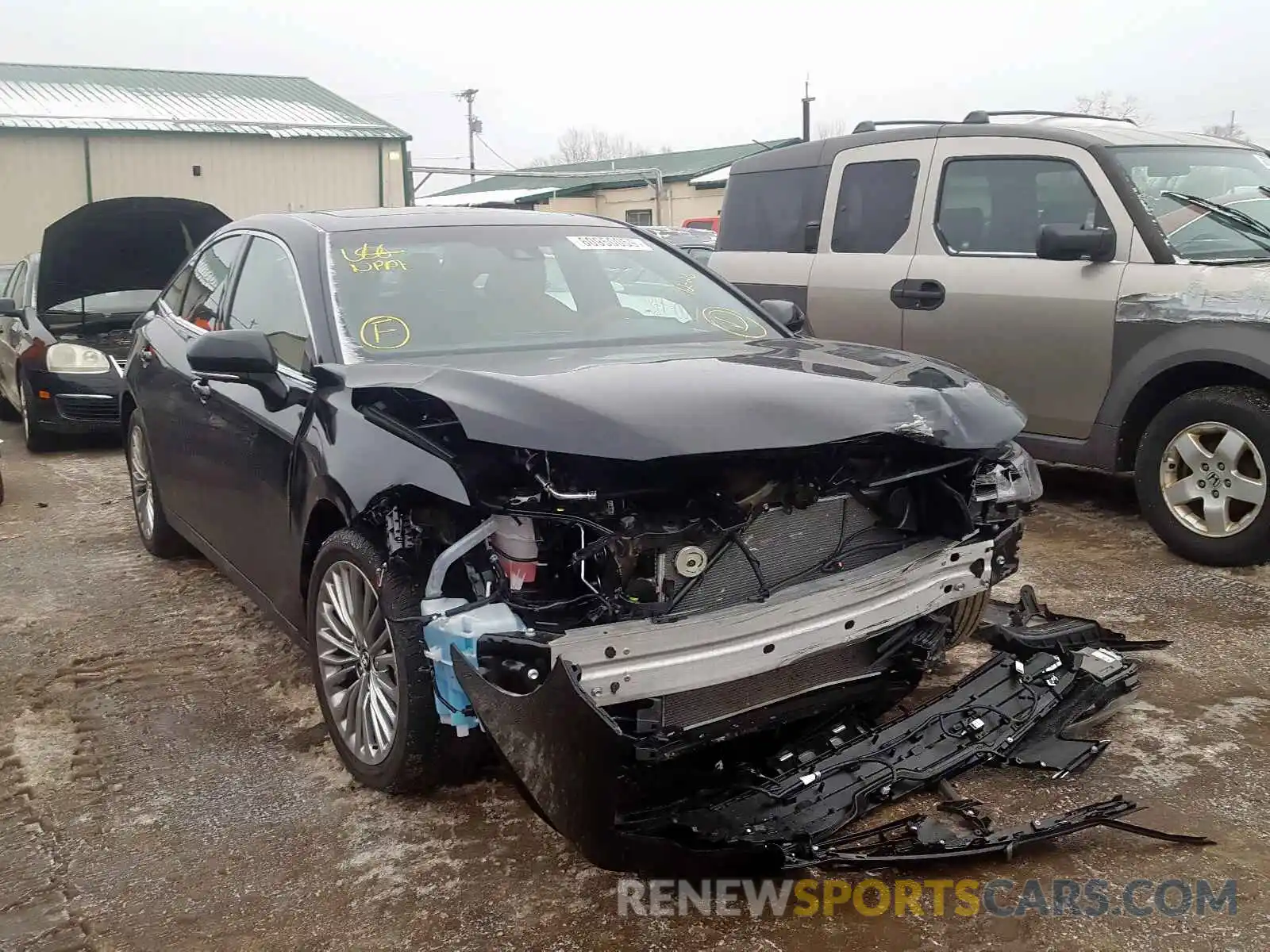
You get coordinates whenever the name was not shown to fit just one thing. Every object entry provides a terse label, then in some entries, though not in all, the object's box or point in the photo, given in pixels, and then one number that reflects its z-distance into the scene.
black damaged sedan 2.53
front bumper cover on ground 2.38
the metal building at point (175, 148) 20.55
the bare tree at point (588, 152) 76.81
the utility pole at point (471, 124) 63.28
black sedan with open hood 8.30
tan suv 4.88
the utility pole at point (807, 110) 32.39
